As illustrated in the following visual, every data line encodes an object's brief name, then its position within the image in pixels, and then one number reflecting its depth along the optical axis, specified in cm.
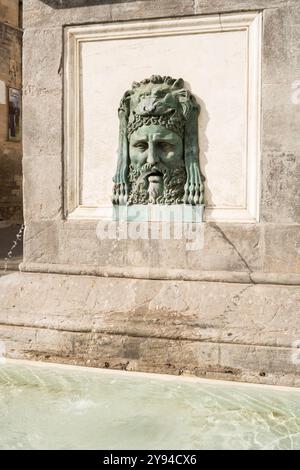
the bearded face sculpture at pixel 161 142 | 399
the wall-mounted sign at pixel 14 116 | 1656
